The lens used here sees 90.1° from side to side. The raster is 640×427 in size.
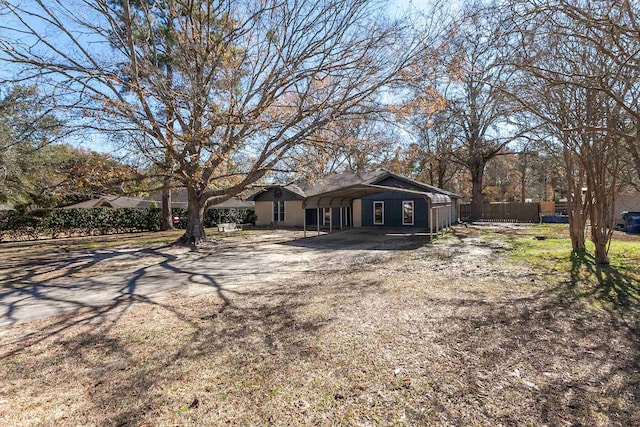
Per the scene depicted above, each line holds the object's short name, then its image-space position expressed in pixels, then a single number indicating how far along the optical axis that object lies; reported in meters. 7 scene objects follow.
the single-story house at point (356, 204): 17.73
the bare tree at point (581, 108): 5.51
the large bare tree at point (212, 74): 9.45
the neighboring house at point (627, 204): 20.56
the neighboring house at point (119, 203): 25.52
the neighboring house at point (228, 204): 29.17
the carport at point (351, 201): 14.55
